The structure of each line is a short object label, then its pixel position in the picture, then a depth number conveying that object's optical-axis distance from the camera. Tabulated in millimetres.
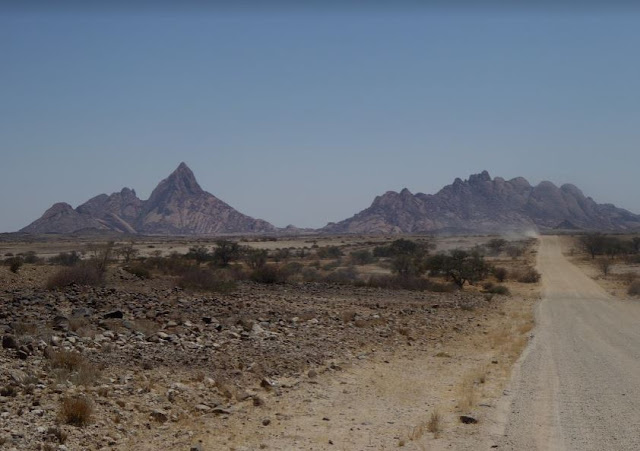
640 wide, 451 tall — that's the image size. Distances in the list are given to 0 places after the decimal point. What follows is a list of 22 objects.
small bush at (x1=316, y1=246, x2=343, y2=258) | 92312
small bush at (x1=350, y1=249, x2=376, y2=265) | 79625
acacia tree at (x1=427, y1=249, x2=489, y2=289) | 52000
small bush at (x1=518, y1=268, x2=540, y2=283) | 58600
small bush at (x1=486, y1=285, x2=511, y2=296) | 45812
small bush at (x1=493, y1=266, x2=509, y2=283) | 60062
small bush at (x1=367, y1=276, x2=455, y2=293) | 45397
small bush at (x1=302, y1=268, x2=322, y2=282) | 49344
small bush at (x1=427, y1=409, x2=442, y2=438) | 11406
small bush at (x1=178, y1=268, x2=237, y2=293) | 34188
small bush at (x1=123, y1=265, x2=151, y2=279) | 39516
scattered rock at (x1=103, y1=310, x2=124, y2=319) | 19594
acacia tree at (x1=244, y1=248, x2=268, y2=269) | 57475
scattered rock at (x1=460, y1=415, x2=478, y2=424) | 12031
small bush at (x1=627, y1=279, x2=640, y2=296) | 46694
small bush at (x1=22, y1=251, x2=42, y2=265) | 61256
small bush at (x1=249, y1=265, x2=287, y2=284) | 43750
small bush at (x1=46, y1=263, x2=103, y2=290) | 28656
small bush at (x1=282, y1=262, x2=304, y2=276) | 57156
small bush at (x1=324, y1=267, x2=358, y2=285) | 47594
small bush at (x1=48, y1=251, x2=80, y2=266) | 55300
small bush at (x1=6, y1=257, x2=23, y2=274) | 32869
